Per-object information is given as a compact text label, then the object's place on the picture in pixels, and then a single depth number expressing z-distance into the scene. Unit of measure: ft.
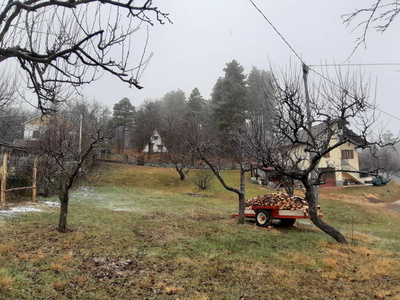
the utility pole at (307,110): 26.81
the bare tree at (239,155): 32.89
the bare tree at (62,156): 24.93
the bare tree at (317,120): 22.21
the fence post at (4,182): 36.88
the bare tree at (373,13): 9.17
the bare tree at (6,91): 28.09
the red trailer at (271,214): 29.01
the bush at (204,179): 85.92
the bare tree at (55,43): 9.43
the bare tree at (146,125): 137.28
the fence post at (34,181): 44.83
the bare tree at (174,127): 93.35
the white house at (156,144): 147.36
